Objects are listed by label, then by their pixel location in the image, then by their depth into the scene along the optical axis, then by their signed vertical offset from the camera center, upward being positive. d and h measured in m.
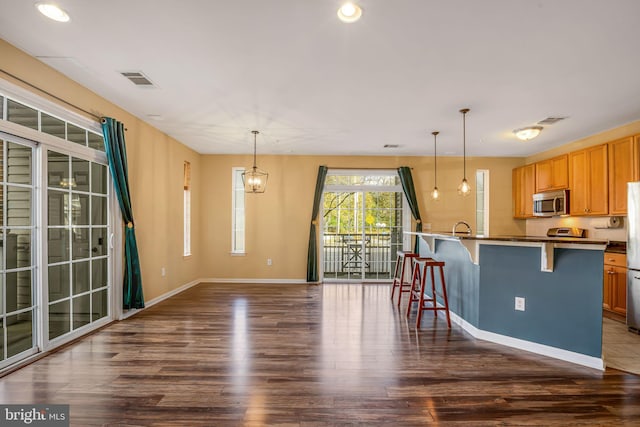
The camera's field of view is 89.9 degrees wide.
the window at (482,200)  6.88 +0.27
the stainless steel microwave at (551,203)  5.40 +0.17
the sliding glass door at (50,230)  2.74 -0.16
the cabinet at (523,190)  6.29 +0.47
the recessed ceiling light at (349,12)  2.12 +1.37
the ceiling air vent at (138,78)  3.16 +1.38
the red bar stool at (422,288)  3.90 -0.97
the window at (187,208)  6.09 +0.10
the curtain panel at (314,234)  6.62 -0.42
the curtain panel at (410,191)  6.67 +0.47
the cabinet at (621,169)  4.29 +0.61
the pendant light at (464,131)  4.08 +1.28
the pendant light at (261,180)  6.65 +0.71
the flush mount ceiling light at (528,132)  4.36 +1.11
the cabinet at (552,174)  5.49 +0.70
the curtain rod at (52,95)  2.68 +1.15
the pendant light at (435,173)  6.80 +0.86
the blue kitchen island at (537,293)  2.91 -0.81
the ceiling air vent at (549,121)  4.34 +1.28
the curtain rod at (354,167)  6.80 +0.97
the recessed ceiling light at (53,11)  2.16 +1.41
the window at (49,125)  2.73 +0.88
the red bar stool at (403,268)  4.90 -0.95
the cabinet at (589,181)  4.72 +0.49
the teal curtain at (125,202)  3.80 +0.15
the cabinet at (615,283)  4.19 -0.95
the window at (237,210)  6.80 +0.08
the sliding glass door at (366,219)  6.84 -0.12
